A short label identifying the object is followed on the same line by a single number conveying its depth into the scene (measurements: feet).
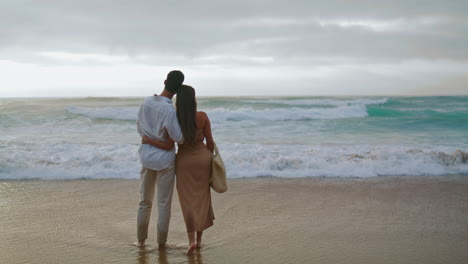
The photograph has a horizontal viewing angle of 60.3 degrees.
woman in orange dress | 11.39
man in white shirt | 11.10
